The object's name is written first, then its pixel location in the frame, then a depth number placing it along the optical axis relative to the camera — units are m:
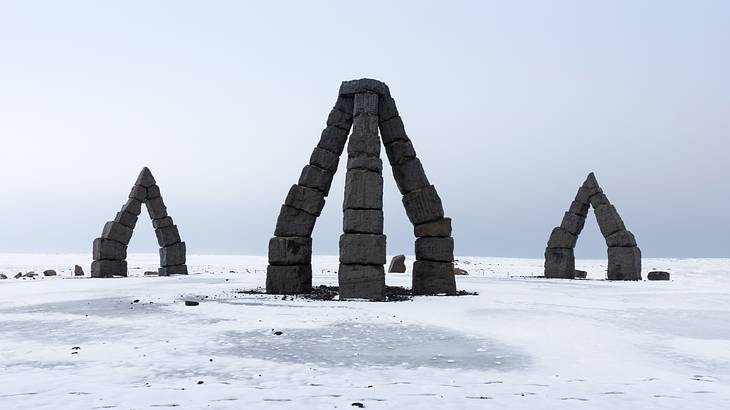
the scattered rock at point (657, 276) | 24.34
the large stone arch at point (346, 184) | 14.99
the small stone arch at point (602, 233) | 24.31
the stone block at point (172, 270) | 26.17
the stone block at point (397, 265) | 30.41
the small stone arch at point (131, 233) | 24.59
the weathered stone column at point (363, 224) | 13.60
